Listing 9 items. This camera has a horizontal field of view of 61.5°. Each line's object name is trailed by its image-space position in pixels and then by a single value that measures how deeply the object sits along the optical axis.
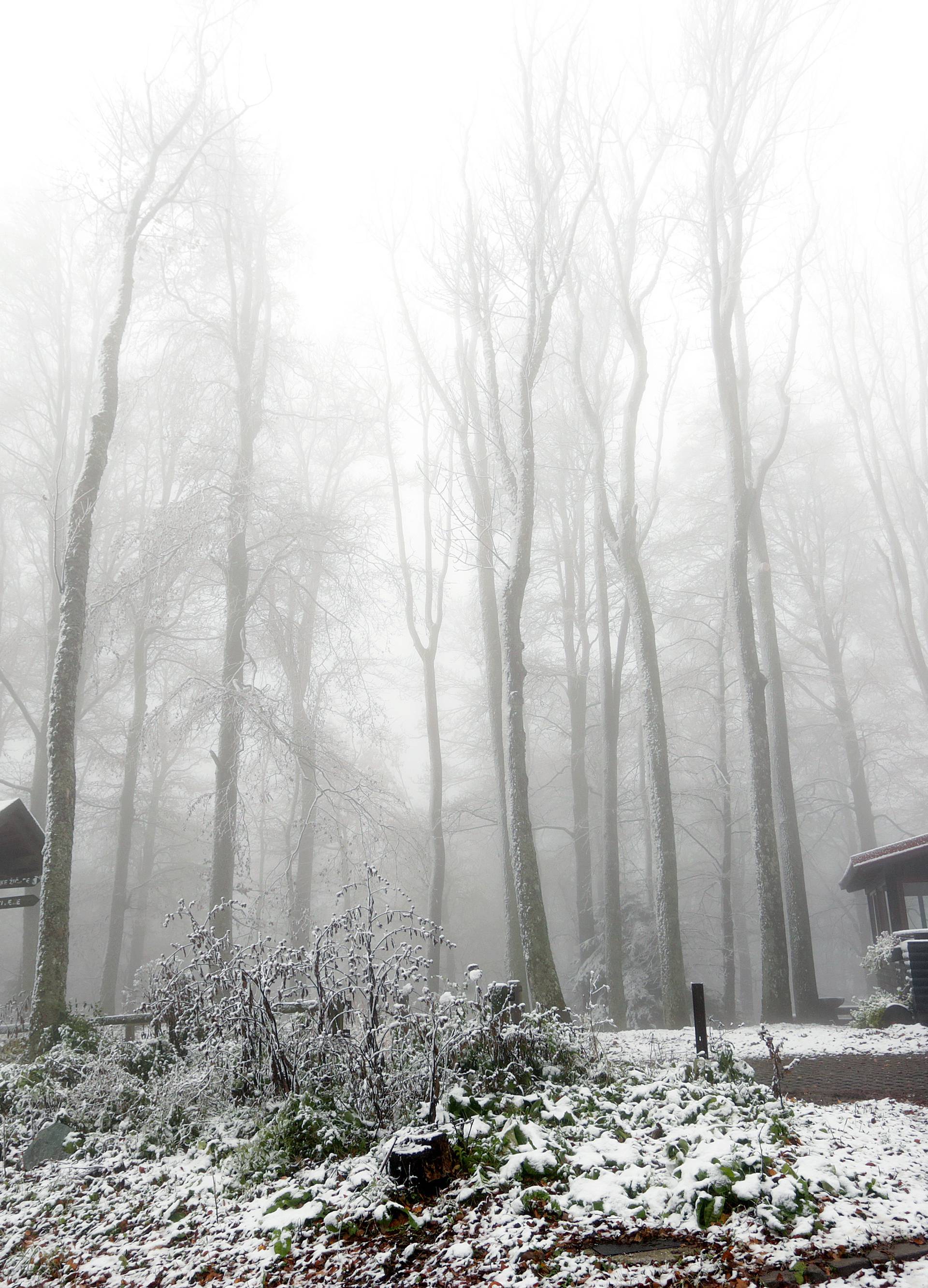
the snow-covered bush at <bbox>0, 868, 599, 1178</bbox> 4.73
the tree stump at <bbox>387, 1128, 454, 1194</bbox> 3.95
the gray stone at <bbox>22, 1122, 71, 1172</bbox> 5.52
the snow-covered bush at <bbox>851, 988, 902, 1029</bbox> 10.52
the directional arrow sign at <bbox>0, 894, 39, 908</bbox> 9.23
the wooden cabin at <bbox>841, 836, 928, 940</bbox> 11.84
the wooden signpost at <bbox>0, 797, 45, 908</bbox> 9.07
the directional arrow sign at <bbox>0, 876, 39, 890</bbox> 9.29
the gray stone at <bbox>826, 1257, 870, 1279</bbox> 3.17
